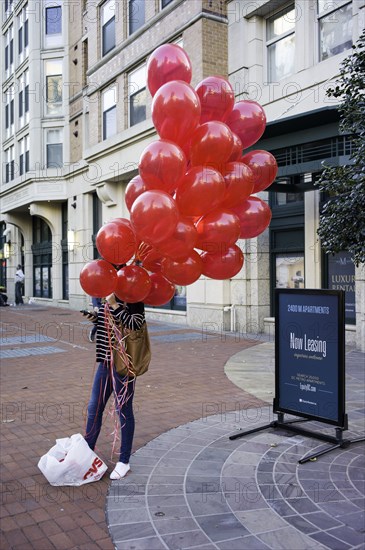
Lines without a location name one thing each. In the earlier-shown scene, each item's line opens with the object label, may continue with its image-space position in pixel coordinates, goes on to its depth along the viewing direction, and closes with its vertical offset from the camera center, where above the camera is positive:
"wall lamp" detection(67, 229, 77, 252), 21.62 +1.80
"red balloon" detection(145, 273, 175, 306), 4.05 -0.09
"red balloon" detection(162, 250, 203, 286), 3.72 +0.08
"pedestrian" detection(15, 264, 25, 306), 25.12 -0.26
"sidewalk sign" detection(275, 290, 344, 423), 4.66 -0.74
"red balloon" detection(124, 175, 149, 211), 3.84 +0.71
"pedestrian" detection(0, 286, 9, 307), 24.82 -0.83
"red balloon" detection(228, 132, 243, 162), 3.78 +1.02
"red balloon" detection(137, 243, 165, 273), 3.89 +0.18
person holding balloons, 3.90 -0.80
